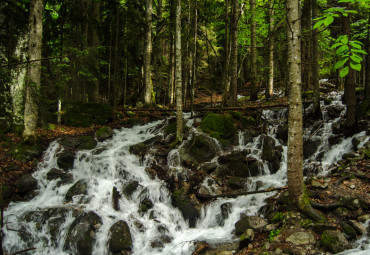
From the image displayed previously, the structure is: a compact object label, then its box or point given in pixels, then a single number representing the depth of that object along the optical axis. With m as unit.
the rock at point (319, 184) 6.10
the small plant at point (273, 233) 4.82
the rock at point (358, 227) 4.47
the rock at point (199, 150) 9.69
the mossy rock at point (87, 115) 13.71
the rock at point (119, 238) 6.02
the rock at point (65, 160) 9.21
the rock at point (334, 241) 4.08
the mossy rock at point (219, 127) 10.78
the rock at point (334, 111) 11.13
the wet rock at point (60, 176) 8.52
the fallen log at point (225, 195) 6.91
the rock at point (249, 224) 5.58
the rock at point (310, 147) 9.38
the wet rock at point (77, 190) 7.79
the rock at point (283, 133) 10.56
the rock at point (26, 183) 7.58
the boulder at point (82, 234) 6.00
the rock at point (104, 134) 11.93
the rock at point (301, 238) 4.39
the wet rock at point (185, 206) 7.14
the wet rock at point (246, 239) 5.04
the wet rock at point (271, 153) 9.20
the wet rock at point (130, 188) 8.15
